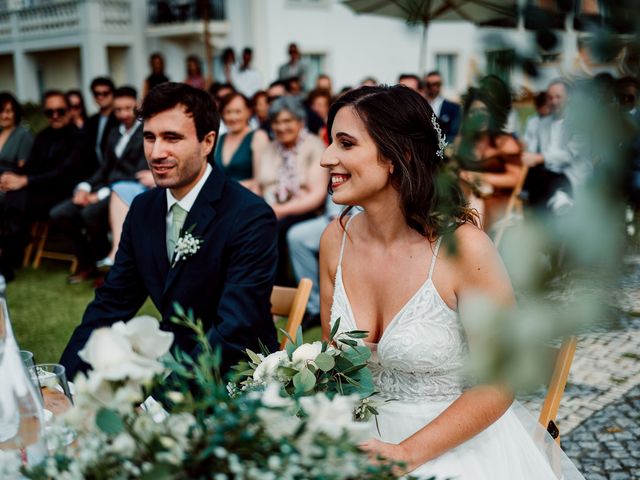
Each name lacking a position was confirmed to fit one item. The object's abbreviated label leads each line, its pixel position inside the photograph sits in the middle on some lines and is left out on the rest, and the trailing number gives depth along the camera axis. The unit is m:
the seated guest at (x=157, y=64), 11.67
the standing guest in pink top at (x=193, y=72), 12.04
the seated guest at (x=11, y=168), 7.31
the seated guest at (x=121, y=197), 6.42
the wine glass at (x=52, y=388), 1.77
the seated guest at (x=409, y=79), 7.29
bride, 2.01
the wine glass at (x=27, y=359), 1.76
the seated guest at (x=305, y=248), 5.88
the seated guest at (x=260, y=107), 9.55
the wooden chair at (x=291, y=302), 2.85
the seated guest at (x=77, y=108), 9.17
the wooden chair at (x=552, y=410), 2.02
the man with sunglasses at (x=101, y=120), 7.61
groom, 2.71
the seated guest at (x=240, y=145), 6.58
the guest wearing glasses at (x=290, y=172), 6.07
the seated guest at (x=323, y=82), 10.81
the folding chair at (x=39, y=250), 7.56
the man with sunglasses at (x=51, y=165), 7.46
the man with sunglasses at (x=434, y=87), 7.96
